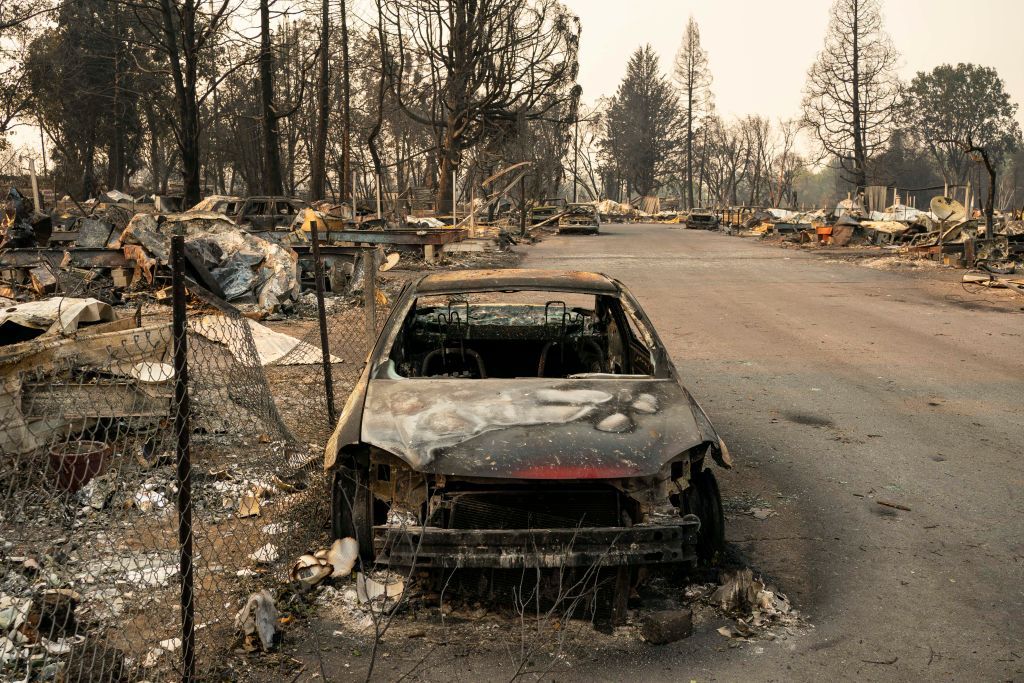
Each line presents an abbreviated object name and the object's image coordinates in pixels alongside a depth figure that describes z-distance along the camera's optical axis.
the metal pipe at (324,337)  6.28
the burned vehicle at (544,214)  41.79
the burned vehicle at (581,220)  39.97
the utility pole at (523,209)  33.88
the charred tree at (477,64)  34.91
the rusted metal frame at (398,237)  16.75
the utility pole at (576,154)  85.36
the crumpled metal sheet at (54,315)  6.15
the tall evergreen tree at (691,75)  86.12
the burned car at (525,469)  3.60
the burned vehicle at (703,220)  48.00
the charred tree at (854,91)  56.91
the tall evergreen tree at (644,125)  89.75
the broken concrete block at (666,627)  3.63
